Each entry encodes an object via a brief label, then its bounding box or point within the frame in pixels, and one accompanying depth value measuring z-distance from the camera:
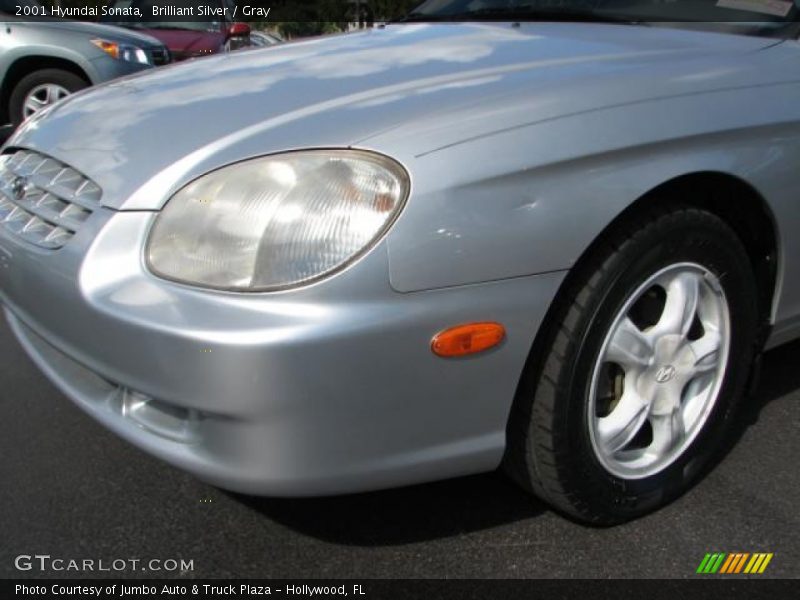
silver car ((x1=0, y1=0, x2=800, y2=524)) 1.57
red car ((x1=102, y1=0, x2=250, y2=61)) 8.51
